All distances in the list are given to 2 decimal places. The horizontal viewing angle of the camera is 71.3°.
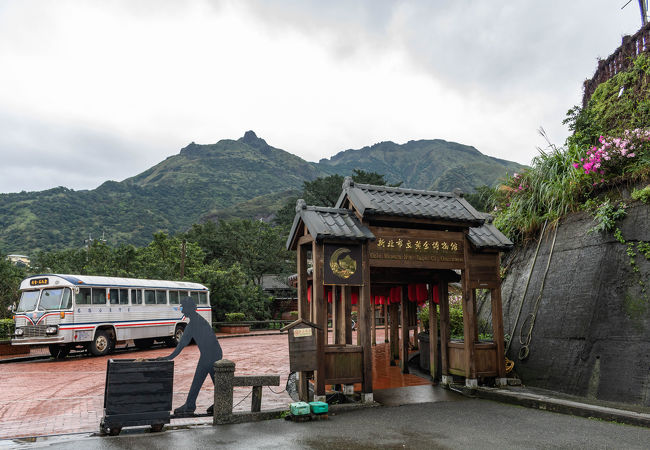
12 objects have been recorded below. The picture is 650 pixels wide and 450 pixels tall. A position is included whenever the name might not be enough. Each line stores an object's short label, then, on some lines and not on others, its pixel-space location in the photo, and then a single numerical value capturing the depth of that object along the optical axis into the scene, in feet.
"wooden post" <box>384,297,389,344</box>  56.97
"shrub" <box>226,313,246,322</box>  95.55
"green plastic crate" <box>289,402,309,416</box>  23.12
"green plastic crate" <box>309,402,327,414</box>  23.73
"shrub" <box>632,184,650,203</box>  30.12
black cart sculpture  20.86
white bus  52.37
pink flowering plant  34.45
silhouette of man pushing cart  23.86
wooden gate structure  26.84
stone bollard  22.58
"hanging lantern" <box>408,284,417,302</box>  39.50
